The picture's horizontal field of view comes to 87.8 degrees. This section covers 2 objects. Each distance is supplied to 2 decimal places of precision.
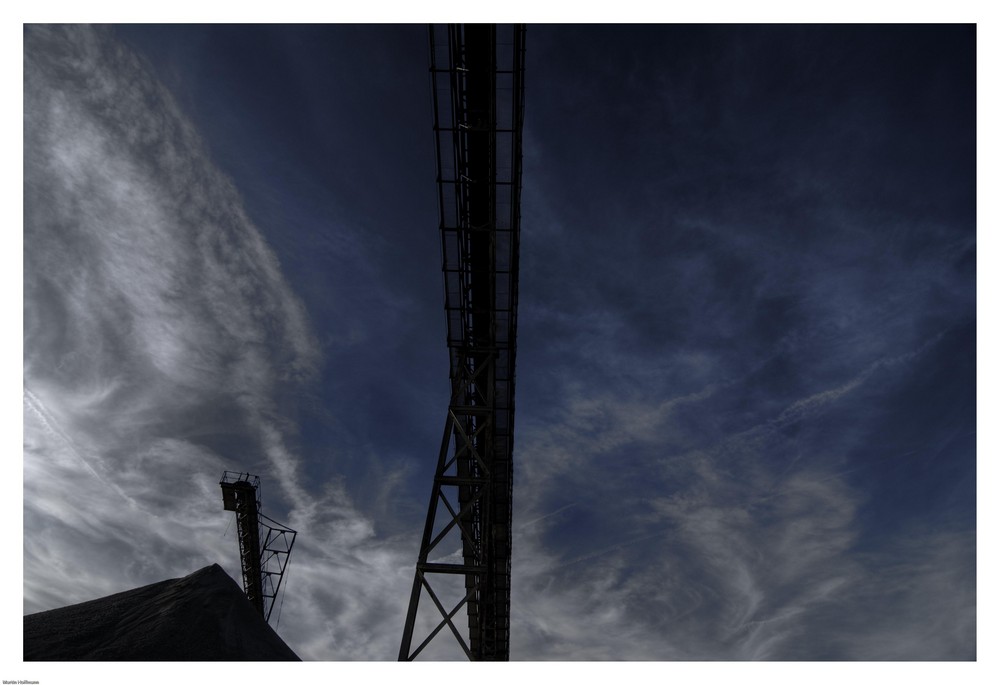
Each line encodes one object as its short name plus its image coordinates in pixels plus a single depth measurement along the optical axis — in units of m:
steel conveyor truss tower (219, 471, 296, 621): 20.38
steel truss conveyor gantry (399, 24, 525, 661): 9.31
